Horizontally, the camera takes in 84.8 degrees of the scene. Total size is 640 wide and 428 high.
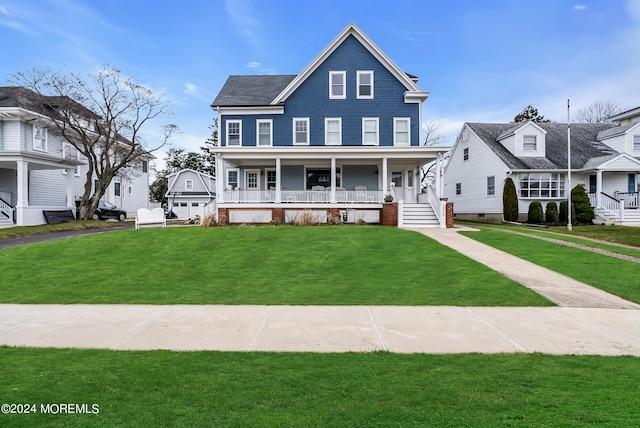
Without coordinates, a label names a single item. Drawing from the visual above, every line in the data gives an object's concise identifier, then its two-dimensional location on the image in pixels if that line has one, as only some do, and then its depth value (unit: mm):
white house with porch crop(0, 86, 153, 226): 22188
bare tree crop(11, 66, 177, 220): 24828
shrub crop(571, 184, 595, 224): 23208
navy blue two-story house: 22938
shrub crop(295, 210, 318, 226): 18703
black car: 28812
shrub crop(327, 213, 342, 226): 19109
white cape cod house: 24297
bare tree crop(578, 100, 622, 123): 46438
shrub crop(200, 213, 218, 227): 19031
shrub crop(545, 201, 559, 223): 23141
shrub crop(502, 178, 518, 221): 24266
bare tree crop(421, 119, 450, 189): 46425
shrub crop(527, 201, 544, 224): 23281
